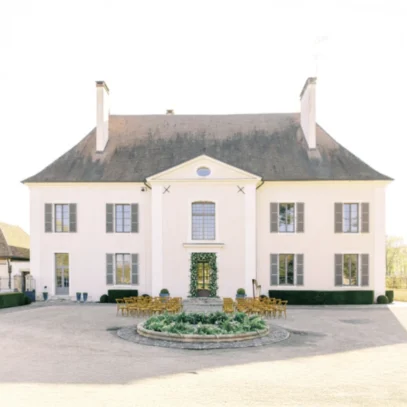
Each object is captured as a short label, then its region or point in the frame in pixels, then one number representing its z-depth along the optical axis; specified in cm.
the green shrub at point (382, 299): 2245
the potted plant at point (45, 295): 2342
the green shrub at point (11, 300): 2098
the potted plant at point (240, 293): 2167
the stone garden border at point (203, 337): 1175
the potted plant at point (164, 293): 2195
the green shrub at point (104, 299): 2286
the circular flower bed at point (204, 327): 1191
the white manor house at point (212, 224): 2262
